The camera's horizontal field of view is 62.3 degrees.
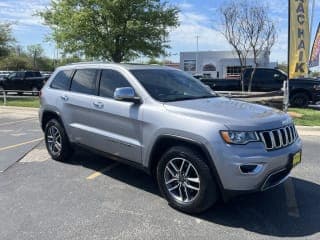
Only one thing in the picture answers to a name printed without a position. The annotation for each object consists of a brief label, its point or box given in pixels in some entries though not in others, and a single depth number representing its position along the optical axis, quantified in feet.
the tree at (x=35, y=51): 190.61
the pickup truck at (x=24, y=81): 59.67
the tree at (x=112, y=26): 39.09
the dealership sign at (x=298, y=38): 27.63
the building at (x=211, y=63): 121.66
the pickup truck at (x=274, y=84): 35.67
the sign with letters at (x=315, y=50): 42.76
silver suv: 9.23
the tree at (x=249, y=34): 60.01
